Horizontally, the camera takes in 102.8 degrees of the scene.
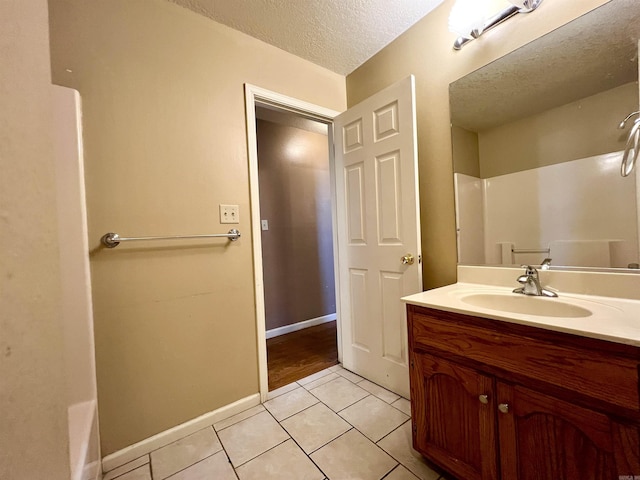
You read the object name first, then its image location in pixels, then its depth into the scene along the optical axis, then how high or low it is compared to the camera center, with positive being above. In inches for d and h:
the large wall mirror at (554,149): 38.9 +13.8
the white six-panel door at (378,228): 58.1 +1.2
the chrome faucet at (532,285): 41.1 -9.7
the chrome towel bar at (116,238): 45.3 +0.8
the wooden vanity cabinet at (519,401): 25.1 -20.9
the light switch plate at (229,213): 57.6 +5.9
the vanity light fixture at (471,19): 48.4 +40.6
